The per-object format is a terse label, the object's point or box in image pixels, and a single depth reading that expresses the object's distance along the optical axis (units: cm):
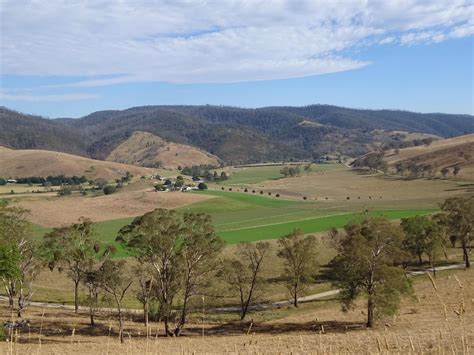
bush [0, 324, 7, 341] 3400
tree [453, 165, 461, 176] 18725
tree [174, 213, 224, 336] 4206
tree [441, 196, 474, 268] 6538
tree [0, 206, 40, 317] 4500
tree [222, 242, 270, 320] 5209
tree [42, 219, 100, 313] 5028
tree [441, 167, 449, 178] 18812
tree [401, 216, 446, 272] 6365
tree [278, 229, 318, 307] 5512
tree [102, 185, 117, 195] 17725
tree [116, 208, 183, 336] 4022
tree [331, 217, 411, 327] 4128
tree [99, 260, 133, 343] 4184
